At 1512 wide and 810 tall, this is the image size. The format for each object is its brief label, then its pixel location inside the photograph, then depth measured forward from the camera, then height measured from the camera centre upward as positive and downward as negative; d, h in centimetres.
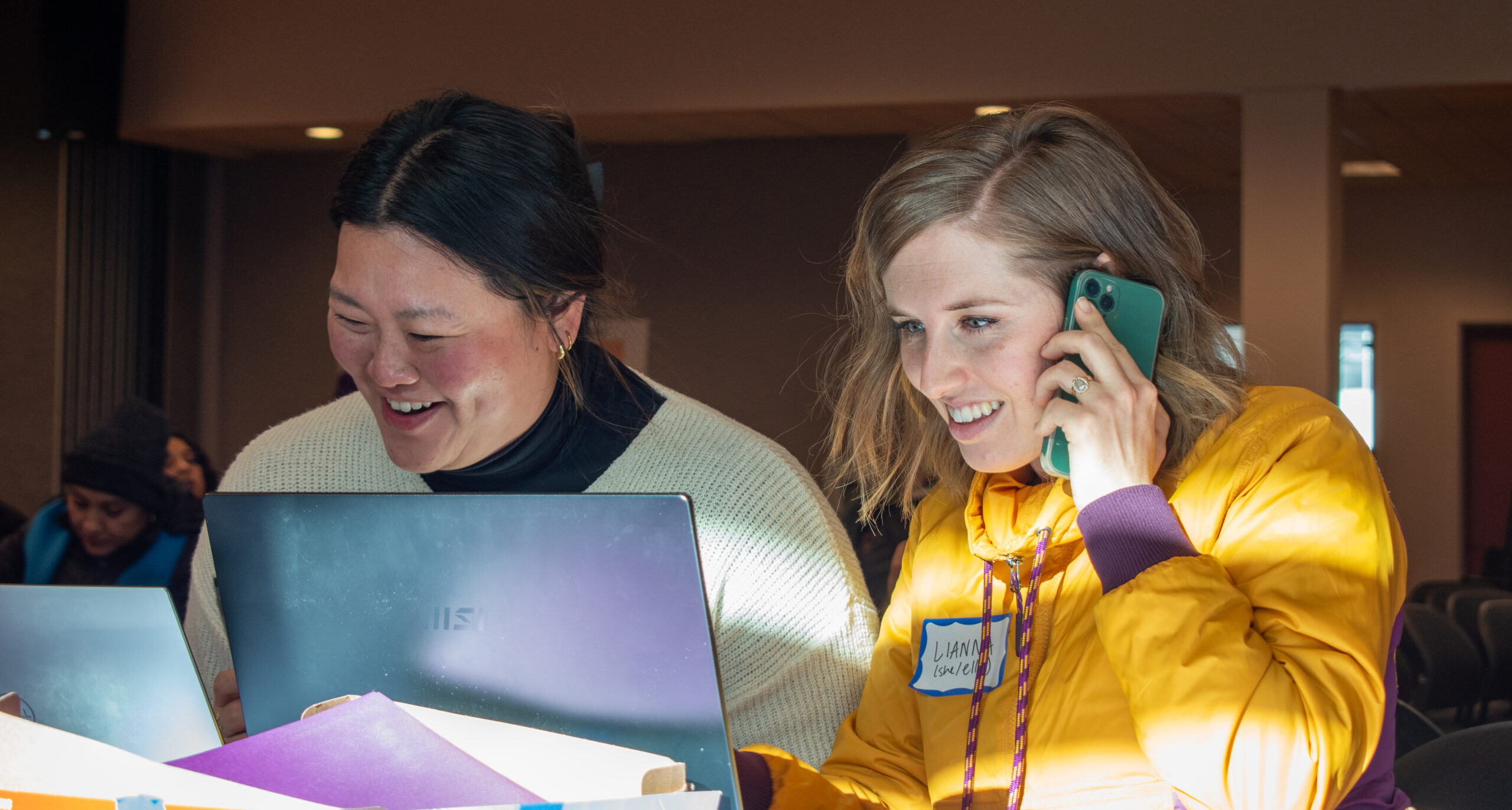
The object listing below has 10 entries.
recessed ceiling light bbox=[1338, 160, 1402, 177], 1377 +143
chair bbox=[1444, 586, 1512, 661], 865 -41
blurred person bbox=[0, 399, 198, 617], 648 -14
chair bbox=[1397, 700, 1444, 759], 411 -31
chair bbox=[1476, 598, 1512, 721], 730 -44
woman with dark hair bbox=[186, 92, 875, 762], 360 +7
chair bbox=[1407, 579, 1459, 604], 1077 -45
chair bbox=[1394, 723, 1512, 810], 373 -27
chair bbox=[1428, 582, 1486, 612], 1042 -45
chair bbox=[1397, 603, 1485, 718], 746 -49
